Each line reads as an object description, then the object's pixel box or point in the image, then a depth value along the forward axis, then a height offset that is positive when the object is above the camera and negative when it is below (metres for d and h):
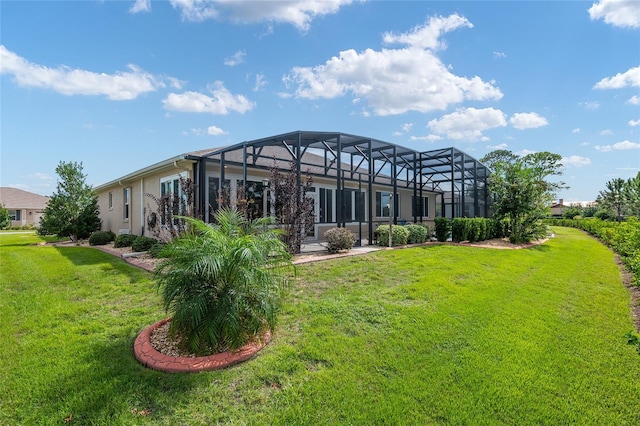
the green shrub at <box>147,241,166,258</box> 3.74 -0.43
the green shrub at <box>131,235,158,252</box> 10.27 -0.92
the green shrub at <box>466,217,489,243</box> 13.12 -0.75
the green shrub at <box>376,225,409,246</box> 11.12 -0.79
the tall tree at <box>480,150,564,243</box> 14.38 +0.67
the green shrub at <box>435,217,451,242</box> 13.01 -0.69
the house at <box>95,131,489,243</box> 10.56 +1.64
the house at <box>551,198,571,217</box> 64.13 +0.59
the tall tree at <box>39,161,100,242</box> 14.56 +0.57
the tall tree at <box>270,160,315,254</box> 8.92 +0.28
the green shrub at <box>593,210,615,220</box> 32.31 -0.46
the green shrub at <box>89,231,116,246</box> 13.43 -0.94
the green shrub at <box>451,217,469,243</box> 12.92 -0.70
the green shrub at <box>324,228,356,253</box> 9.41 -0.80
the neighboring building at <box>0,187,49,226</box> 36.75 +1.74
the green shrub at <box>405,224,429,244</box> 11.98 -0.82
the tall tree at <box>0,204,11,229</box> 29.62 +0.12
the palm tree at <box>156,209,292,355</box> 3.17 -0.82
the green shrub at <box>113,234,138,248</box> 11.96 -0.94
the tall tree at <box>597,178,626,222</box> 29.27 +1.52
